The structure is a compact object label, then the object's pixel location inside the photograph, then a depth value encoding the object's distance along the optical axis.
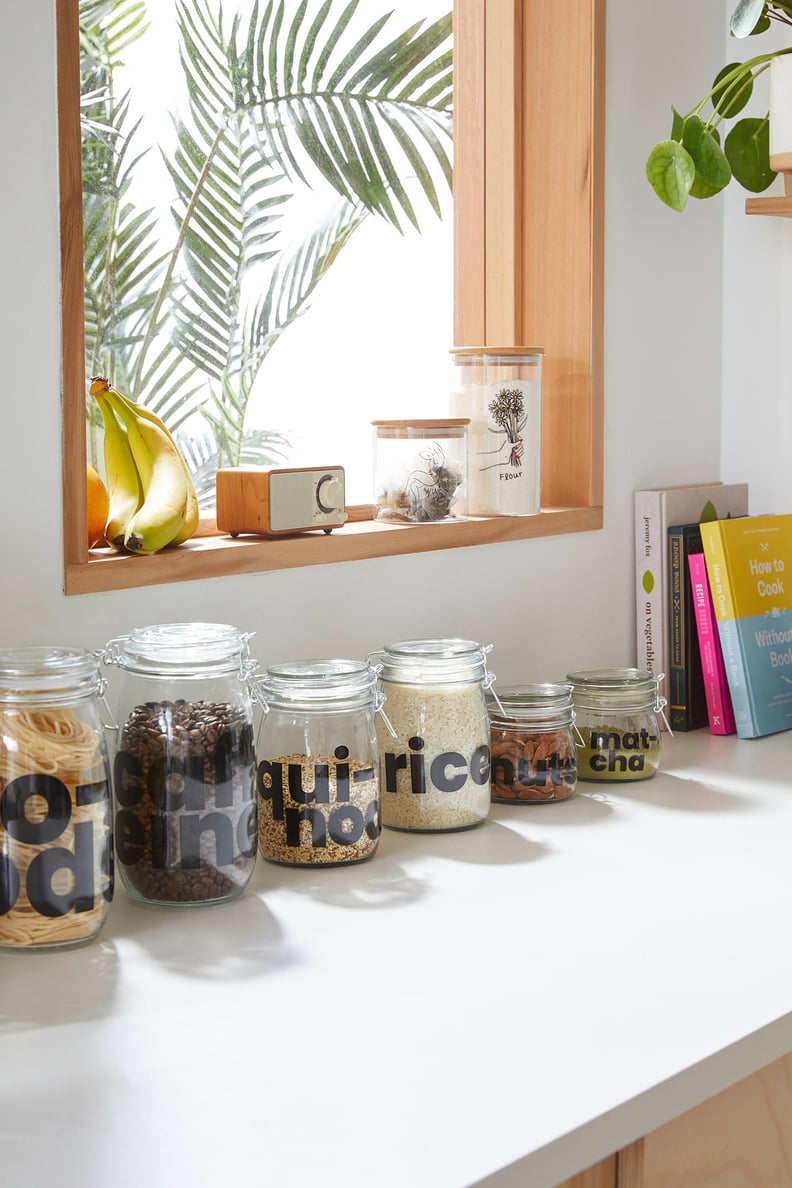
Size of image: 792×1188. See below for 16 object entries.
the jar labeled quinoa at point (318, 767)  1.15
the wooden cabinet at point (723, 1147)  0.82
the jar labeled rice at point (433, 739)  1.26
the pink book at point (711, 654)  1.67
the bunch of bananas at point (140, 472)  1.28
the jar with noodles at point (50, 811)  0.96
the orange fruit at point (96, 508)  1.29
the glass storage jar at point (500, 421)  1.60
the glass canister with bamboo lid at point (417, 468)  1.53
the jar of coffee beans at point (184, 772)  1.05
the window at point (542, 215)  1.66
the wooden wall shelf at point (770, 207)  1.63
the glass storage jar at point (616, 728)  1.46
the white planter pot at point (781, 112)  1.54
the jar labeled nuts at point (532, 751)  1.37
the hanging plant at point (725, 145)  1.53
